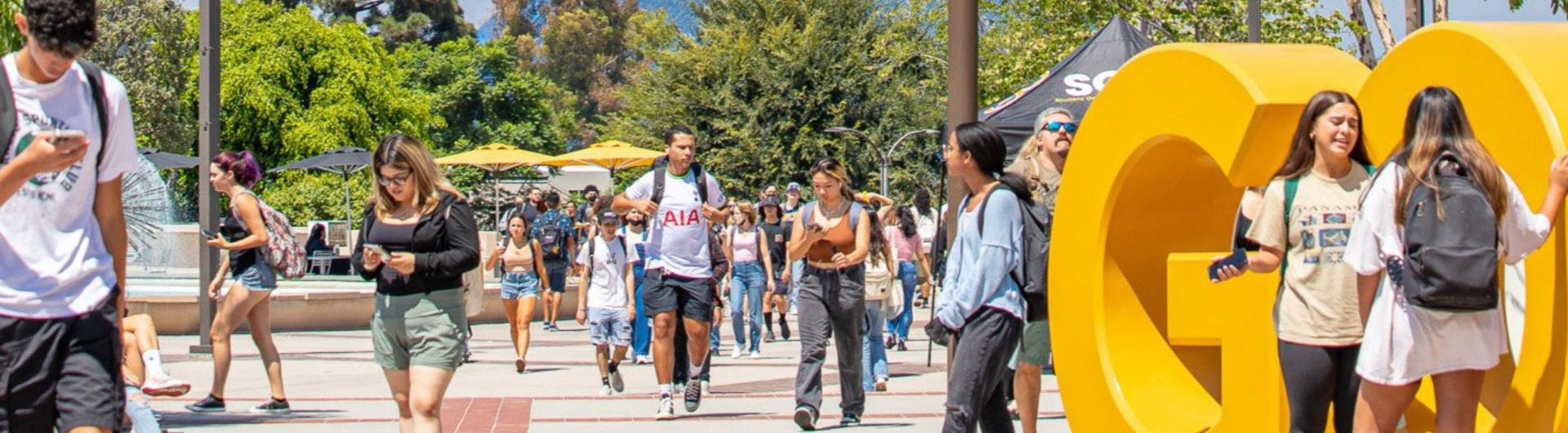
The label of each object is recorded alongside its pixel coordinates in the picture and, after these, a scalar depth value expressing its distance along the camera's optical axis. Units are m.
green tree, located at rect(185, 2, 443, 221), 63.09
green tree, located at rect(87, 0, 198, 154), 64.19
